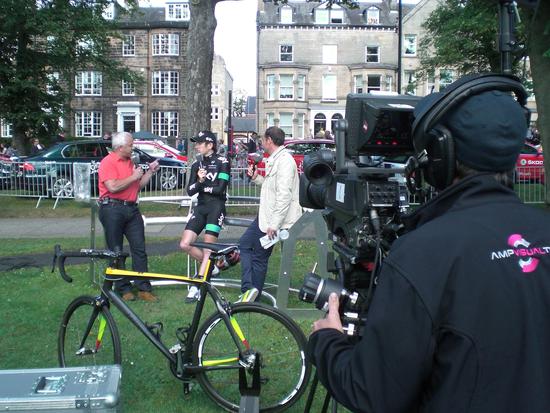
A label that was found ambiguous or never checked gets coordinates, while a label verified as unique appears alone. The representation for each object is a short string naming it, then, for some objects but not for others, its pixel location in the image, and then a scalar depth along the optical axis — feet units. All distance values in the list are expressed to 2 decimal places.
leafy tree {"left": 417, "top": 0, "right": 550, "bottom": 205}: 72.33
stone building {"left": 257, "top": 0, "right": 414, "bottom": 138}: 187.01
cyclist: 22.95
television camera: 9.39
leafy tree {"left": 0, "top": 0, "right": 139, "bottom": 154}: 87.45
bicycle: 13.23
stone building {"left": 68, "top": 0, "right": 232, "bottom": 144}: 173.06
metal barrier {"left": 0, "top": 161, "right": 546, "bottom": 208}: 51.70
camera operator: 4.98
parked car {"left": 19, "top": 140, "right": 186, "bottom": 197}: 51.83
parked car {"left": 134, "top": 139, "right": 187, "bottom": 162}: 78.48
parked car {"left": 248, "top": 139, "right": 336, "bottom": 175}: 73.50
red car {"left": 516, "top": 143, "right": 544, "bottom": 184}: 51.90
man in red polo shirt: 22.75
